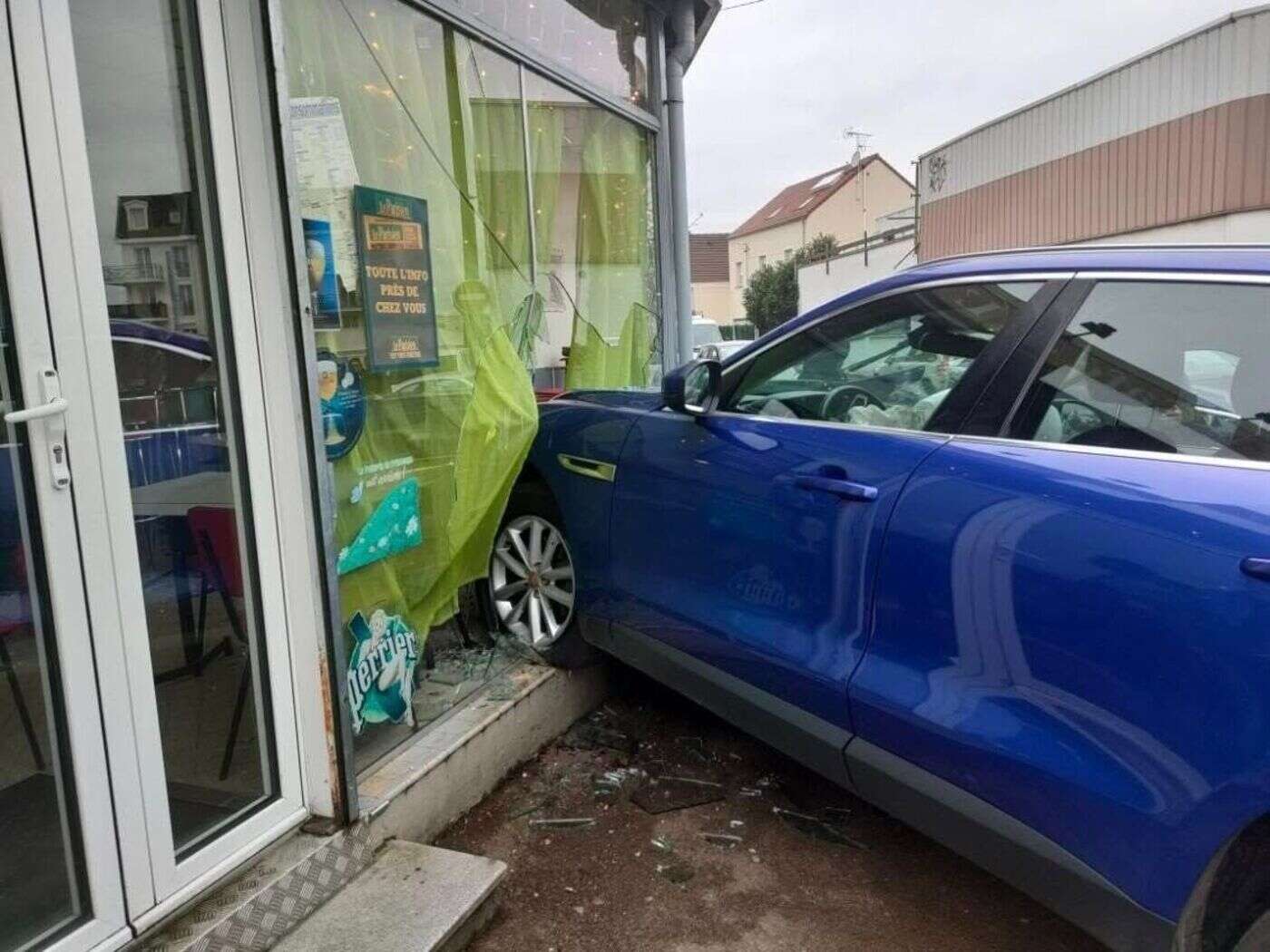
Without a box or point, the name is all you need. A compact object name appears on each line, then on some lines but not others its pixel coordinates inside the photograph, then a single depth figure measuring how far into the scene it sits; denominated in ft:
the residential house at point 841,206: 142.72
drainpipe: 18.78
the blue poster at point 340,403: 9.57
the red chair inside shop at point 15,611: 6.13
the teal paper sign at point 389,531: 9.84
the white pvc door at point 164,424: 6.24
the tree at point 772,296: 133.28
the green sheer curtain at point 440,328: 10.06
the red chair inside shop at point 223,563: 7.71
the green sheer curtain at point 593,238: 15.83
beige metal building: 50.65
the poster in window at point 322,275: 9.54
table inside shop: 7.27
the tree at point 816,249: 136.05
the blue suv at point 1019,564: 5.83
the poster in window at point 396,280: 10.37
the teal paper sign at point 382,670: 9.71
